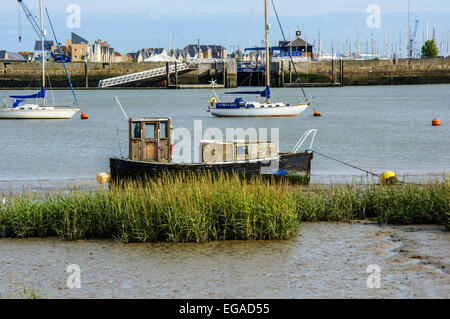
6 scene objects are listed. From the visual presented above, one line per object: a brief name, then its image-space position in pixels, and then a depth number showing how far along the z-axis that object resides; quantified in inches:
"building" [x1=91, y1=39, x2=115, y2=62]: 7194.9
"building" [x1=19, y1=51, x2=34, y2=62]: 7416.3
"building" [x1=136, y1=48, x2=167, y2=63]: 7332.7
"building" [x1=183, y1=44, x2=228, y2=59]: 7501.0
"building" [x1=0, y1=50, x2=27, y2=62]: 7032.5
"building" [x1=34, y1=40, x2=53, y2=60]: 6440.9
